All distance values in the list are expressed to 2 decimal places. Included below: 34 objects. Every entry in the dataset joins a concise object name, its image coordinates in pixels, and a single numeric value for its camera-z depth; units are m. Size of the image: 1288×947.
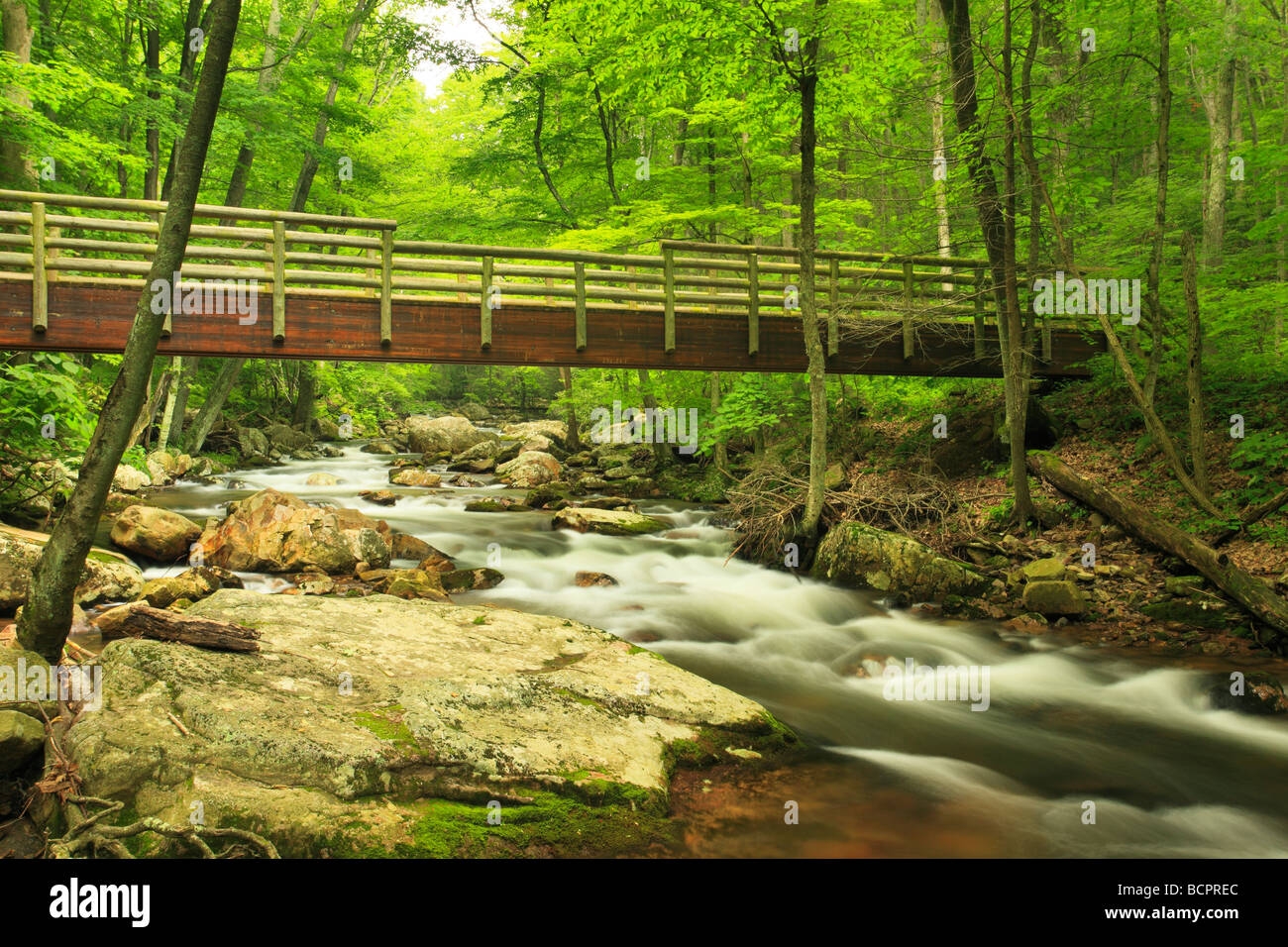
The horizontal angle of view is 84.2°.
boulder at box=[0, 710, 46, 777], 3.46
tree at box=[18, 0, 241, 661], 4.20
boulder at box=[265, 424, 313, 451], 23.27
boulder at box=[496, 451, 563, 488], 19.84
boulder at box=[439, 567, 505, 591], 9.66
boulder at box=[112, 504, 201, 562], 9.47
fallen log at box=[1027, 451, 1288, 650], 7.11
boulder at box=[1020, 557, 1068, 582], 8.91
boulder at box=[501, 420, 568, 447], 26.19
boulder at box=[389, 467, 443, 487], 19.06
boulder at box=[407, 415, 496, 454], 25.53
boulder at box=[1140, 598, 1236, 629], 7.62
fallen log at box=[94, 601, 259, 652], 4.62
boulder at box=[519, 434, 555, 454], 23.20
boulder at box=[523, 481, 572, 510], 15.98
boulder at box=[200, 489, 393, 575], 9.48
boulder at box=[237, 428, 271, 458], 20.78
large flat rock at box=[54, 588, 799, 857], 3.29
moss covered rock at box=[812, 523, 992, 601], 9.53
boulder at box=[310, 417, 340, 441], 27.33
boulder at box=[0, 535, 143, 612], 6.29
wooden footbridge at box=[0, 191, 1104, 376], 8.73
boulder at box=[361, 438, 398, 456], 26.20
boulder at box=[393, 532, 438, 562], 10.77
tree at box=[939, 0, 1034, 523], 9.95
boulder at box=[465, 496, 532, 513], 15.43
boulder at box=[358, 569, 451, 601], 8.63
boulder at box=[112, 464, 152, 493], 13.65
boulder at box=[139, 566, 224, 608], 7.36
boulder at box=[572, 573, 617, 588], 10.40
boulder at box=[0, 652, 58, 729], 3.81
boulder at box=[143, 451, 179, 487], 15.43
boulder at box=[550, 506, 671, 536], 13.58
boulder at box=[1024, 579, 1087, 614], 8.42
